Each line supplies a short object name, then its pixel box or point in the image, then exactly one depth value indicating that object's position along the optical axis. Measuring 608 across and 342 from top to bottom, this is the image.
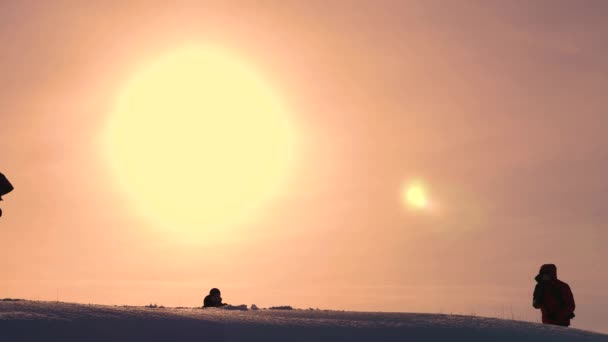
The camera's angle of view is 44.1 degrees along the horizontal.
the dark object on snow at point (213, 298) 22.11
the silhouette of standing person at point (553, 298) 18.55
